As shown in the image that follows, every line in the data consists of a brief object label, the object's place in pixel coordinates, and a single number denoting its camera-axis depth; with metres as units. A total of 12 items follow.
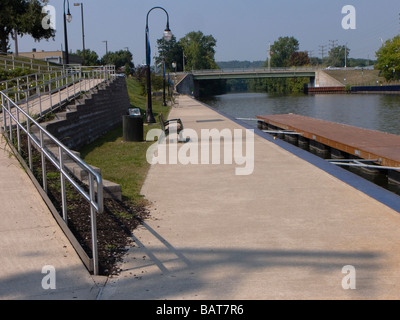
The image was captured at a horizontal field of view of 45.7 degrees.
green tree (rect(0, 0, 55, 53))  45.22
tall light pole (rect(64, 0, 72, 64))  31.32
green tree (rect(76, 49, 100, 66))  96.74
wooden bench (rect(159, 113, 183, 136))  15.26
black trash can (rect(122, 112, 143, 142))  15.25
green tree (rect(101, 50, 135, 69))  117.88
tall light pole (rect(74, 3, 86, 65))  51.28
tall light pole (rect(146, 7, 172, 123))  23.08
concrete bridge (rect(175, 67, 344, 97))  101.38
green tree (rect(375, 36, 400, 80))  100.12
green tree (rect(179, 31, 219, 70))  148.25
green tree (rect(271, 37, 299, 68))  197.50
